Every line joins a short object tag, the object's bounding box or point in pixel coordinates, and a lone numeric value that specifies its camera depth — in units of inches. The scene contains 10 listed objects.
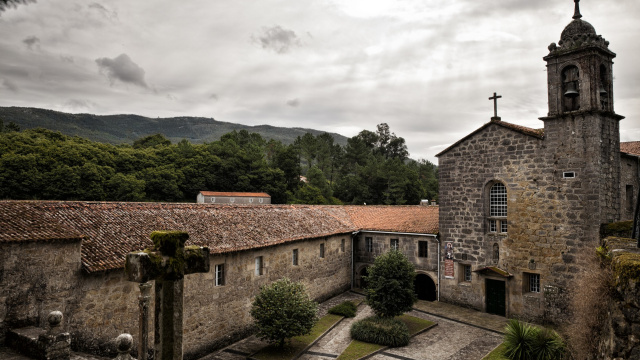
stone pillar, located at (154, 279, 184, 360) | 241.1
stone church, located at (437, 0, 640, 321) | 722.8
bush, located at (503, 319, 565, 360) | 534.9
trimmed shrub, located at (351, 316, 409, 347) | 691.4
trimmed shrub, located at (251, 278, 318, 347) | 630.5
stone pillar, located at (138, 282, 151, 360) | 246.5
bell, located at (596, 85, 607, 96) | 727.7
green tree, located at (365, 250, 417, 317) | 748.0
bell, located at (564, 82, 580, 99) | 738.8
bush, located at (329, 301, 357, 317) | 841.5
